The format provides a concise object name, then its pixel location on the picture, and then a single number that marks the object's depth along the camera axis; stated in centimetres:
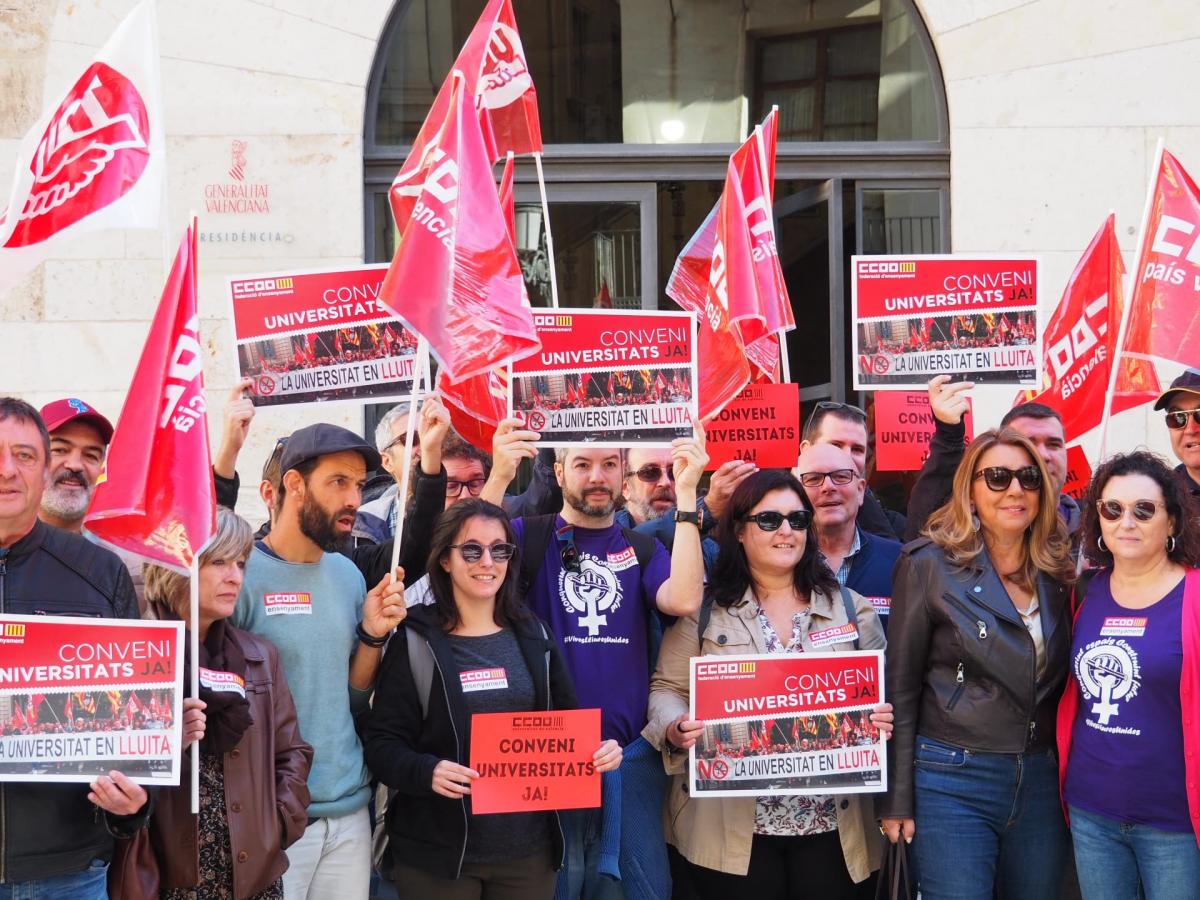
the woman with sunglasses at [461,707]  470
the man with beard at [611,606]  505
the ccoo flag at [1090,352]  638
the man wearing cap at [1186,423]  588
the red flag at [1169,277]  562
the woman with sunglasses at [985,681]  484
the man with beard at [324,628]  476
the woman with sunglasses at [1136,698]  453
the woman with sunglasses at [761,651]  497
